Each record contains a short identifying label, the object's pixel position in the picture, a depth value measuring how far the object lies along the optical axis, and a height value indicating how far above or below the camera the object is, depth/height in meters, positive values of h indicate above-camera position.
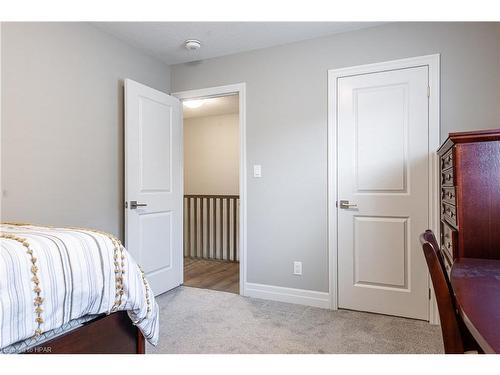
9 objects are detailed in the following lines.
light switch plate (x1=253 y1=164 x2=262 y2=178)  3.08 +0.11
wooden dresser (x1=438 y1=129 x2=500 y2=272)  1.51 -0.06
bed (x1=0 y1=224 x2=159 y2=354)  1.03 -0.40
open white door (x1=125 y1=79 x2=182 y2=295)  2.78 +0.00
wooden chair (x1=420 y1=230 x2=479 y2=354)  0.89 -0.34
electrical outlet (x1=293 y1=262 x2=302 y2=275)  2.93 -0.76
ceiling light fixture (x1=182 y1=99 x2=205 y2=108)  4.61 +1.12
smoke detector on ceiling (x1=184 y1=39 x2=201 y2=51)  2.86 +1.22
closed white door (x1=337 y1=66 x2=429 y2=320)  2.51 -0.07
